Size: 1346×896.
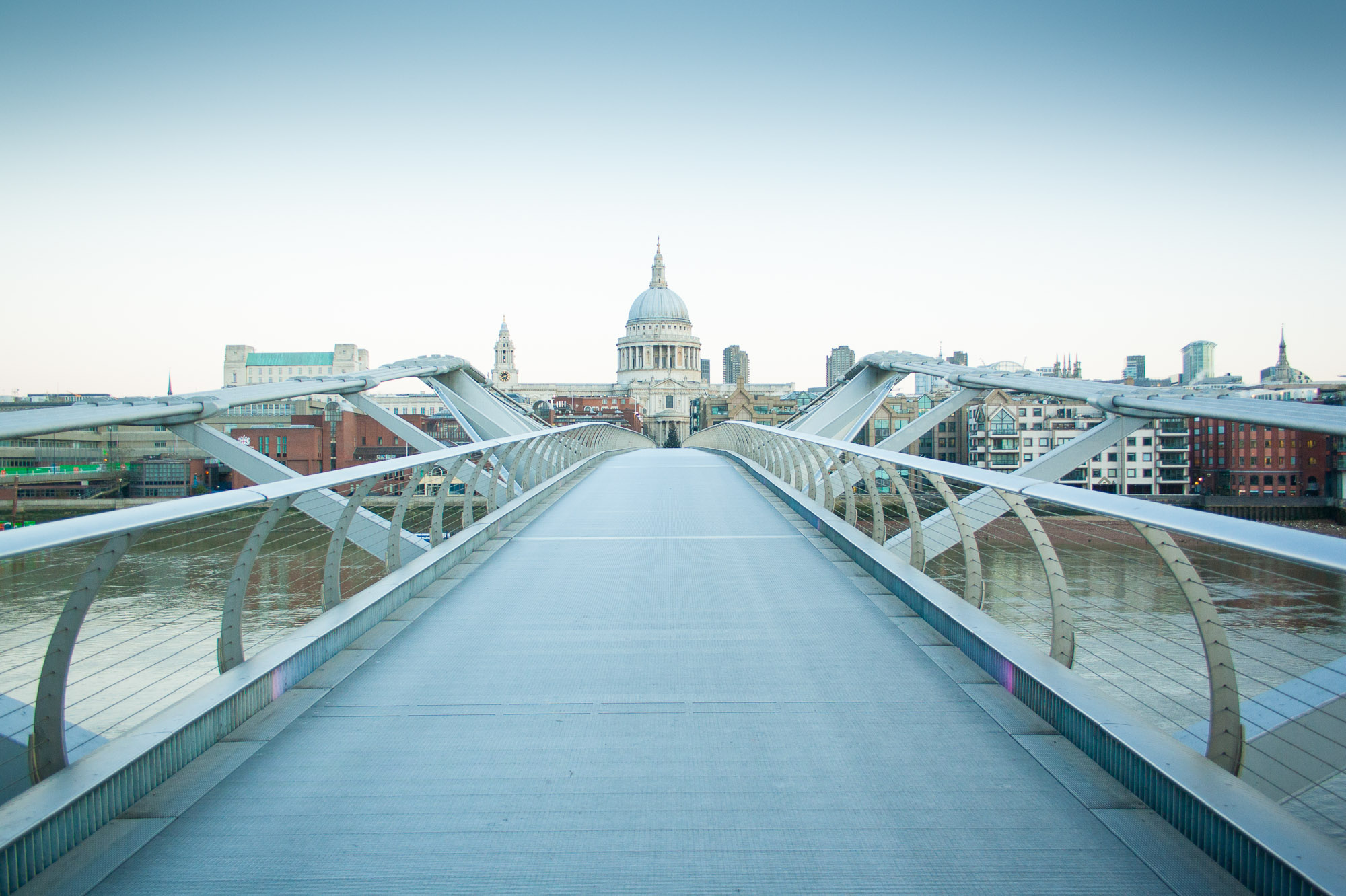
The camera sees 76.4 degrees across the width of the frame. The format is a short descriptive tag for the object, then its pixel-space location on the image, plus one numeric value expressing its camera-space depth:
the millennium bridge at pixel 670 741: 2.49
